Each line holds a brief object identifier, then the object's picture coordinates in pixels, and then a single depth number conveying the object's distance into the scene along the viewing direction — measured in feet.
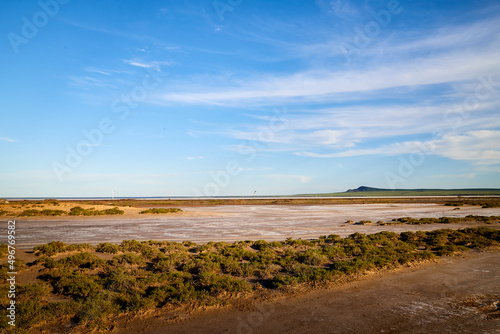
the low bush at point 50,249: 52.36
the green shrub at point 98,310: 26.27
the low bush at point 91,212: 136.79
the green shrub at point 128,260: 45.62
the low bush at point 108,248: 54.87
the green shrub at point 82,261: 44.22
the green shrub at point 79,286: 32.49
